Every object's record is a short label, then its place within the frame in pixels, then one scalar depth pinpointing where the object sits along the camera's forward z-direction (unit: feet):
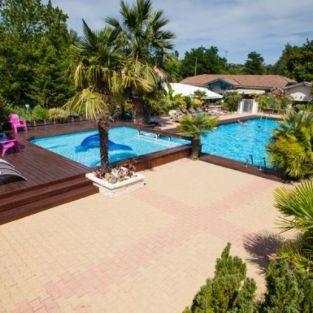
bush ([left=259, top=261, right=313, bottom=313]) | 12.06
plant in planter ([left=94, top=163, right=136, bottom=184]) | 32.12
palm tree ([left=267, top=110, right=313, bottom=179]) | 34.63
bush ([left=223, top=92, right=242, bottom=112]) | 112.78
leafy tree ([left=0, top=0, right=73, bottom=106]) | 69.00
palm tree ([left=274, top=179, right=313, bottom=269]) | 14.33
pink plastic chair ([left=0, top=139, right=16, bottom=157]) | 41.01
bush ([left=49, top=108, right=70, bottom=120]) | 67.87
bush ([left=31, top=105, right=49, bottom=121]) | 65.64
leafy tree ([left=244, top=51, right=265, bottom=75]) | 229.25
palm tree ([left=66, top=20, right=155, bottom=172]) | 26.81
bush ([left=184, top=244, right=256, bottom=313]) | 12.42
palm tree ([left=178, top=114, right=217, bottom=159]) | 45.83
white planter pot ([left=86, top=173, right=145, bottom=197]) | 31.24
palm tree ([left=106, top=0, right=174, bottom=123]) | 49.11
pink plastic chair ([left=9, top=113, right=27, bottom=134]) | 57.16
